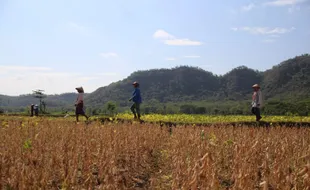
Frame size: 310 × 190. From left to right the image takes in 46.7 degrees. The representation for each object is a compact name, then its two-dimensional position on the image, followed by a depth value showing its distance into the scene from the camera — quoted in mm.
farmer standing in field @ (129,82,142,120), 15180
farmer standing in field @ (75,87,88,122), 14547
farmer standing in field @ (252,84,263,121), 14094
